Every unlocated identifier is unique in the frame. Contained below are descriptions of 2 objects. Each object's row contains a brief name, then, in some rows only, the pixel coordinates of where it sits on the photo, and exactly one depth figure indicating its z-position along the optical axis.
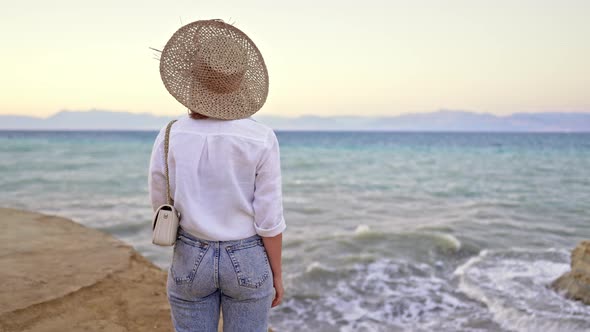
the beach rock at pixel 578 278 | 5.02
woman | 1.78
